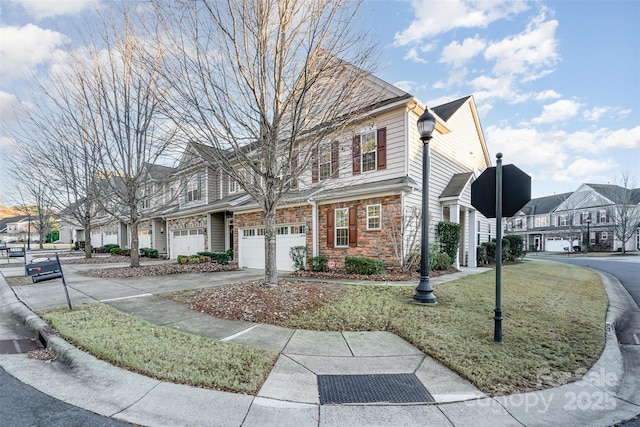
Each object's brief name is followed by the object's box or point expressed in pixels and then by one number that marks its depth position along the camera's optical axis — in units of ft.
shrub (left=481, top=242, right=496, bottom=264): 52.90
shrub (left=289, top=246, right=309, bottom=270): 41.50
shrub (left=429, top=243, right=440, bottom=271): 35.80
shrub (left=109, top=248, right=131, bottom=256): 76.66
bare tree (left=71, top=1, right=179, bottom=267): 34.12
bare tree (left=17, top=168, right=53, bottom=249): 52.49
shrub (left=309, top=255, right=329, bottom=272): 38.86
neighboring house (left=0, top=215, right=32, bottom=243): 210.79
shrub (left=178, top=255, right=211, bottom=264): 49.60
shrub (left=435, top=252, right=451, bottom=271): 37.48
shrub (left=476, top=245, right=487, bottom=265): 50.68
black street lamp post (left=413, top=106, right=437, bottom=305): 21.29
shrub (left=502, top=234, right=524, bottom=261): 62.13
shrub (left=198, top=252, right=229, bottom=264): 51.83
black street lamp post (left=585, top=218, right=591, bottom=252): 118.42
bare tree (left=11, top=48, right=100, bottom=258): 37.45
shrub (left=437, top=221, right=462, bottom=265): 40.47
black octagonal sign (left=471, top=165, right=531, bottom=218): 15.07
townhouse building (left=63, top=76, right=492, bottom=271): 35.55
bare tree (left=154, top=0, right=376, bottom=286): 20.47
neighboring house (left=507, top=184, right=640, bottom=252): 119.24
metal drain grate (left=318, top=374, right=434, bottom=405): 10.01
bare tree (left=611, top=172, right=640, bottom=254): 103.60
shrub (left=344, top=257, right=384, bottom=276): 33.27
